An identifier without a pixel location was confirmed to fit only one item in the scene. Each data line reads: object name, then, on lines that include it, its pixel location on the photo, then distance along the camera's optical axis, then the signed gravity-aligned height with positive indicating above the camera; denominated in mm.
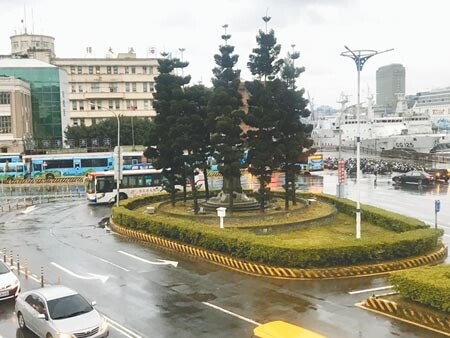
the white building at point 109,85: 100188 +10145
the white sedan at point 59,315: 12453 -4449
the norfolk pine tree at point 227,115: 27717 +1066
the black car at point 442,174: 53375 -4468
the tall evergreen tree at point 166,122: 32812 +899
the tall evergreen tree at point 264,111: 28281 +1264
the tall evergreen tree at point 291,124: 29562 +551
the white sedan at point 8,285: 16516 -4689
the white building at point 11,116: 77188 +3416
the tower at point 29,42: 120488 +22521
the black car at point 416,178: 50625 -4562
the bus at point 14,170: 60281 -3651
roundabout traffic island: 19109 -4606
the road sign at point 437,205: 24578 -3532
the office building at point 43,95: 85438 +7216
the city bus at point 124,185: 42188 -3947
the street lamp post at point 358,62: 21672 +2961
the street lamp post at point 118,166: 33953 -1917
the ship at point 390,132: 94000 -35
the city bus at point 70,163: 59688 -2951
